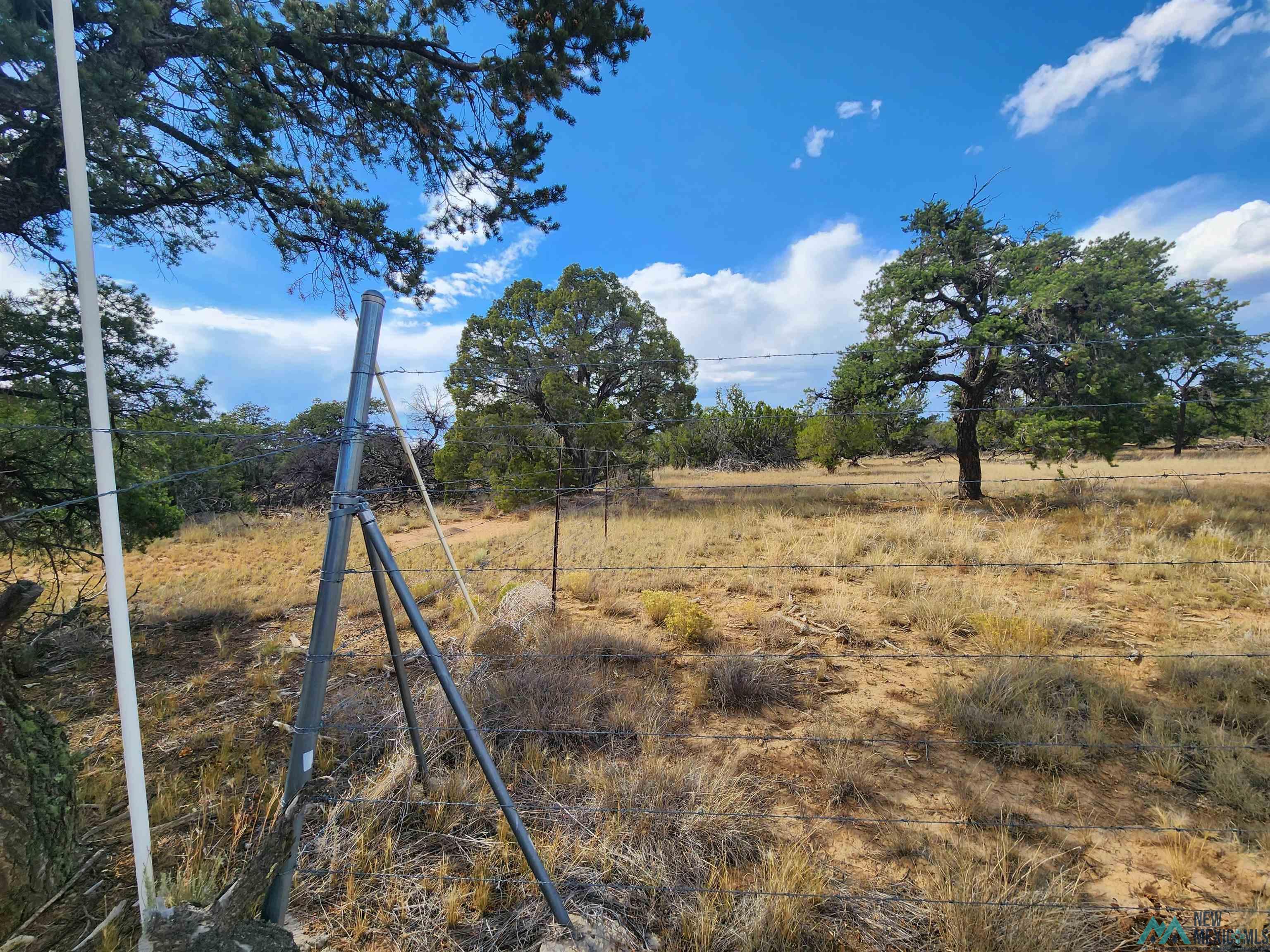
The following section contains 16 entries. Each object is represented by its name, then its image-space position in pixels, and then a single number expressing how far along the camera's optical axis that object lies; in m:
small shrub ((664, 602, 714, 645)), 4.50
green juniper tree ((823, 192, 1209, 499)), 8.64
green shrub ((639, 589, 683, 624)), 5.05
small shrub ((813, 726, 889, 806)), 2.64
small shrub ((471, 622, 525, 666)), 4.26
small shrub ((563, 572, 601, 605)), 5.80
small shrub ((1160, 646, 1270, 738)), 3.07
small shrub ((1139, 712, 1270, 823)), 2.42
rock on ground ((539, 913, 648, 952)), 1.75
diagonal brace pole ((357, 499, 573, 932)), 1.69
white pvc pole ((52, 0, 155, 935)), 1.49
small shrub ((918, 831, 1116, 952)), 1.78
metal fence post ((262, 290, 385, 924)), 1.62
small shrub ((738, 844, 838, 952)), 1.82
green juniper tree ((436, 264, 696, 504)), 12.82
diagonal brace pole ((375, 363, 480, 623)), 3.10
